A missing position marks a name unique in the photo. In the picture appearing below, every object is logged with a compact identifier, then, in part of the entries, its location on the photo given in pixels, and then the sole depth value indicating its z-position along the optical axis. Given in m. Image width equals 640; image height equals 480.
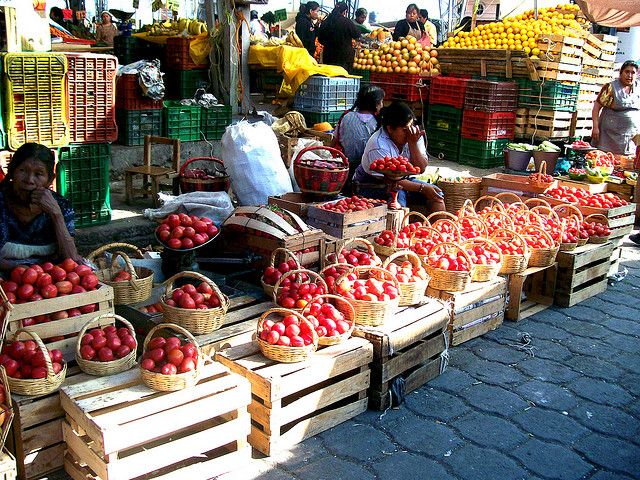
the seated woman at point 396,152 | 6.54
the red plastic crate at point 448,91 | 11.21
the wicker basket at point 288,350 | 3.61
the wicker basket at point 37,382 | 3.08
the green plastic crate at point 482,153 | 10.97
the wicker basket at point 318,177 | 6.12
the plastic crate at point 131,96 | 8.30
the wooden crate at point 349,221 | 5.73
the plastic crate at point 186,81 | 11.63
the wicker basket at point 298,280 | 4.17
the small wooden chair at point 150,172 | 7.65
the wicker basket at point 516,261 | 5.45
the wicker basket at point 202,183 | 6.26
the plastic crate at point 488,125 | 10.87
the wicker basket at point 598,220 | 6.38
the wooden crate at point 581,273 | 5.95
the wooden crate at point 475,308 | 4.92
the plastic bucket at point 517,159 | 9.21
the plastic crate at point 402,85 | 11.74
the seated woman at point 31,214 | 4.01
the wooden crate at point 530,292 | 5.56
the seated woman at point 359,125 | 7.21
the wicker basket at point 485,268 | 5.16
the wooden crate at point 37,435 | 3.11
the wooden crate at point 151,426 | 2.95
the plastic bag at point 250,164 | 6.43
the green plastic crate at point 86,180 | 6.62
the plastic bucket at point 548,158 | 9.07
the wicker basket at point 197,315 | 3.81
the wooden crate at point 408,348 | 4.04
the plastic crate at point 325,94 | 10.59
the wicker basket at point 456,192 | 7.74
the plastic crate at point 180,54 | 11.52
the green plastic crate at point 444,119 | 11.34
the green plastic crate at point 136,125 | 8.62
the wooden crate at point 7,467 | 2.74
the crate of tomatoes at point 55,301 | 3.40
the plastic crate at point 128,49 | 12.38
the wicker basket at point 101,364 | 3.31
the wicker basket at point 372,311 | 4.12
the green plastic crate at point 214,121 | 9.34
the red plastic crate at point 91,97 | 6.57
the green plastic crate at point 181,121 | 8.86
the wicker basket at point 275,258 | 4.48
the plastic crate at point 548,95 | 10.92
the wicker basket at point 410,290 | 4.50
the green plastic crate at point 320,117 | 10.70
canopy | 7.92
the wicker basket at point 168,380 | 3.16
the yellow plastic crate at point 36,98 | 5.98
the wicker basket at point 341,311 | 3.86
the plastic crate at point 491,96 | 10.80
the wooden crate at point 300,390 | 3.52
